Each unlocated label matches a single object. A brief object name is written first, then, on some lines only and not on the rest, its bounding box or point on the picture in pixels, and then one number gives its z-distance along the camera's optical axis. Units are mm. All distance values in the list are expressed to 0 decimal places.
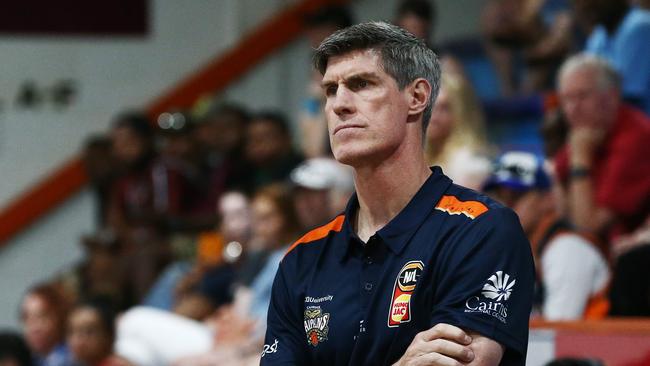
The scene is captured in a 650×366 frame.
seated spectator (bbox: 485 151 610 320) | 11422
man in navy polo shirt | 6418
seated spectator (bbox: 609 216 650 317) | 10336
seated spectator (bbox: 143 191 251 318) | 17094
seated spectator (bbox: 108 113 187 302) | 20734
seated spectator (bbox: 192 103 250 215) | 20219
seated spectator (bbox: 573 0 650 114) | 14211
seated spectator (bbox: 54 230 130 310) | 19562
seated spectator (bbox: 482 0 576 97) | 18297
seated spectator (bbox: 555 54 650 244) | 12828
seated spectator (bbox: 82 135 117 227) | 22609
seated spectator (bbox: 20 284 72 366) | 18266
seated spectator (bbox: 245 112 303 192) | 18891
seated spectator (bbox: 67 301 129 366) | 16062
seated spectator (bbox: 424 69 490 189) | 12812
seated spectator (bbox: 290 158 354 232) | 14898
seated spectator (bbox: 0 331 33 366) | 15961
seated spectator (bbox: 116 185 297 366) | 14352
